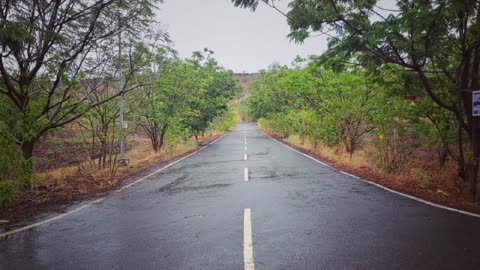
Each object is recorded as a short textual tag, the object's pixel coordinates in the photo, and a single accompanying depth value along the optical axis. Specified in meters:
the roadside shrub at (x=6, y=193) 7.05
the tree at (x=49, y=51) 8.33
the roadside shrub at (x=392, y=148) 10.44
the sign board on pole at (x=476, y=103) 6.78
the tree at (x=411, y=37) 6.73
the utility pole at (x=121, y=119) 11.91
